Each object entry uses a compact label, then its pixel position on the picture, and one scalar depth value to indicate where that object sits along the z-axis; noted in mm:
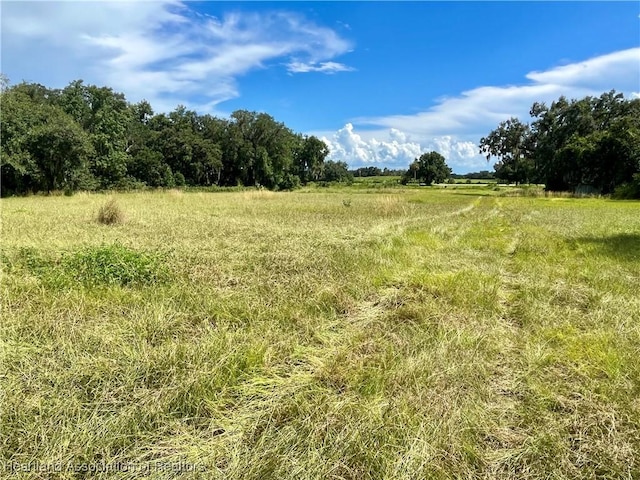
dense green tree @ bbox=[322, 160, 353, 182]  95788
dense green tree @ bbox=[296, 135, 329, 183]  82375
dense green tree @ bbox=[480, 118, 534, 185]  58969
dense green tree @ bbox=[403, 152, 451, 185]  100375
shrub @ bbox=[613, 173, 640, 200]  35778
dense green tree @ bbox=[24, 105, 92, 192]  27172
